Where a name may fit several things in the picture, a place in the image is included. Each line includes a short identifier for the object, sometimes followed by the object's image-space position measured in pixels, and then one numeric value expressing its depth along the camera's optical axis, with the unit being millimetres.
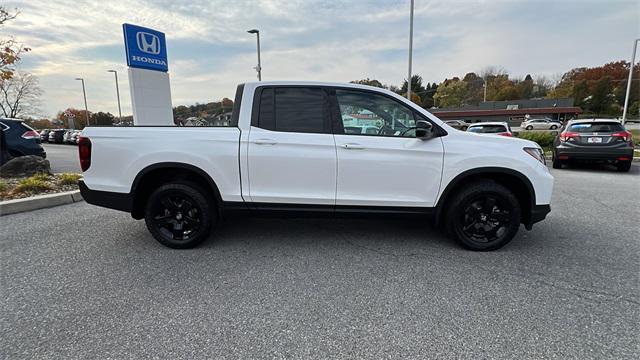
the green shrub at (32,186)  5785
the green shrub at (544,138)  13562
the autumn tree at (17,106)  31042
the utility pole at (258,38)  19594
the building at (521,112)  50312
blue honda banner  7559
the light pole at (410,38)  15422
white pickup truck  3461
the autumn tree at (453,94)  71438
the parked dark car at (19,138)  8086
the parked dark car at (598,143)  8602
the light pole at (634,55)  21620
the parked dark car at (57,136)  30781
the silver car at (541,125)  39594
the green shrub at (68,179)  6505
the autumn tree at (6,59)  7500
